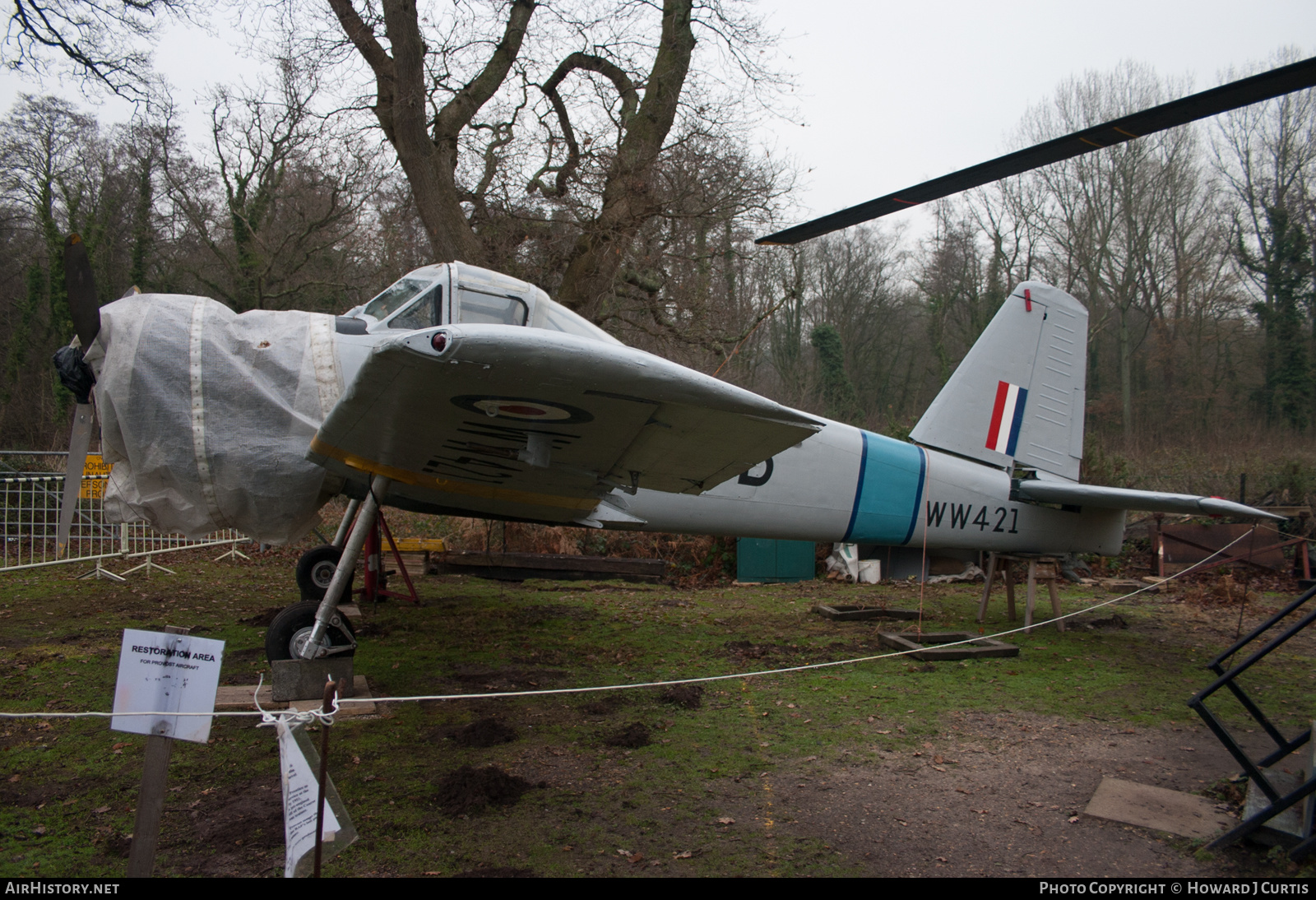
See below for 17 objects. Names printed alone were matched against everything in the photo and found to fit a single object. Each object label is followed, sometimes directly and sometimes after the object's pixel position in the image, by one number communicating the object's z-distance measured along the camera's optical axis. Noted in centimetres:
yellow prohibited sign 889
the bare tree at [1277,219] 2212
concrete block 414
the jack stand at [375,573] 736
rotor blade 377
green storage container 1129
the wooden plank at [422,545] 1005
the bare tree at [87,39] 849
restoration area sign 201
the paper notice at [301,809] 191
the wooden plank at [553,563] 976
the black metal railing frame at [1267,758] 256
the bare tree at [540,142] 958
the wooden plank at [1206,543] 1051
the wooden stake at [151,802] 201
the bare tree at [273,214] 1747
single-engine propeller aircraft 322
